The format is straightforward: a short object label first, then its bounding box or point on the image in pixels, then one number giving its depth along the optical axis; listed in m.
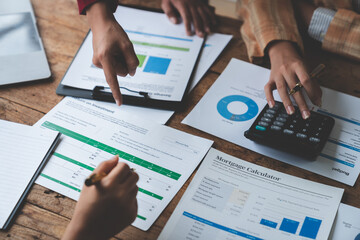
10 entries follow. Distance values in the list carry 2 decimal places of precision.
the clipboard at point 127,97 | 0.77
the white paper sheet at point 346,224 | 0.57
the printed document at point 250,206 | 0.57
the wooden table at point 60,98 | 0.59
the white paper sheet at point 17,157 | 0.62
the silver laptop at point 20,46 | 0.84
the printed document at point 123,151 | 0.63
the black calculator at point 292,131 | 0.66
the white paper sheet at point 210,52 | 0.84
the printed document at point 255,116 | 0.67
